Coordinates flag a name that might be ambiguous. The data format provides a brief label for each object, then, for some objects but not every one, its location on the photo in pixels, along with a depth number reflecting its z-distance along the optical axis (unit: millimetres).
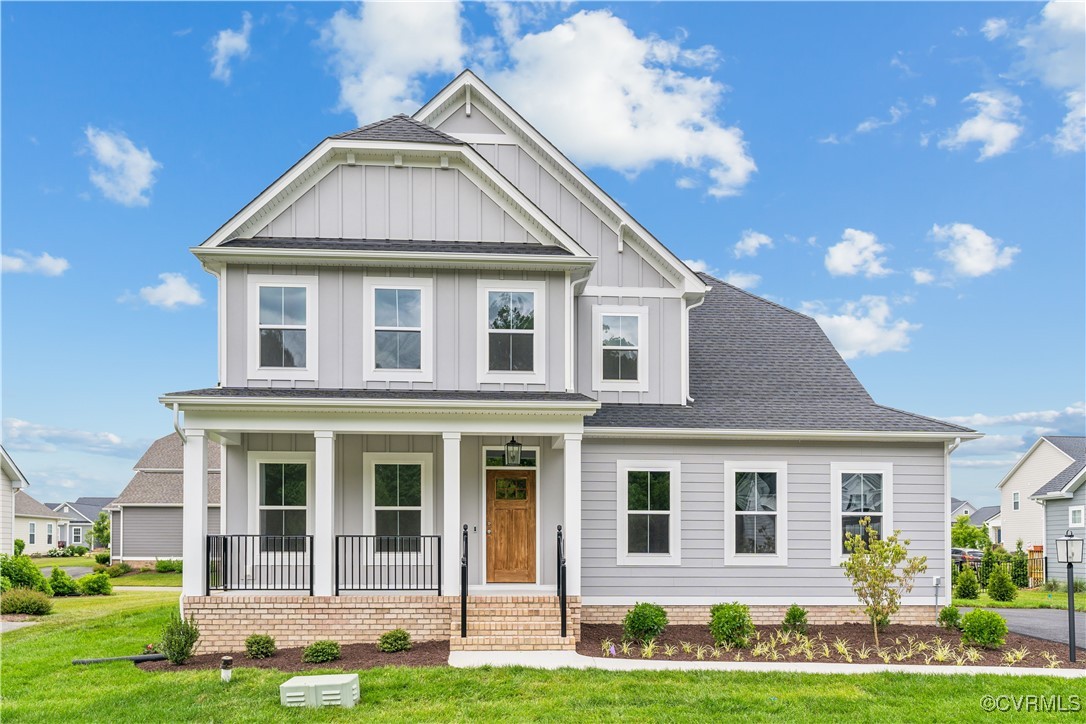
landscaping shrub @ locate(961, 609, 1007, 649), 12469
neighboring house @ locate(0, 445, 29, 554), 25292
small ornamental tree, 12070
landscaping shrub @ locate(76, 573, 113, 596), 23016
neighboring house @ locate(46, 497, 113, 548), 80750
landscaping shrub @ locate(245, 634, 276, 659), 11578
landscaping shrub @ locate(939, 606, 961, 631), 13773
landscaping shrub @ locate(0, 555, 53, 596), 21312
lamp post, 12162
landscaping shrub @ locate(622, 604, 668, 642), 12336
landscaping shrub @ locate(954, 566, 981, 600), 22266
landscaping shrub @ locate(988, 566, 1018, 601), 21953
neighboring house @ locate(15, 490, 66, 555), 46469
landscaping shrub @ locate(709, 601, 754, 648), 12094
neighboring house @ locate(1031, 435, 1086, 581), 30125
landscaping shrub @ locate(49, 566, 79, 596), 22719
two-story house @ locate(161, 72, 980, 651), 12539
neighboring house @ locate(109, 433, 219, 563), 33500
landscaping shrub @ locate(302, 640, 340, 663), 11180
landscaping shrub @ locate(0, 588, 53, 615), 18203
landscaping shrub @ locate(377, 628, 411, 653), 11734
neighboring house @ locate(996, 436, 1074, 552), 36188
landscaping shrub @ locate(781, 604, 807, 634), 13562
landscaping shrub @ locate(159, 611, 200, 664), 11430
